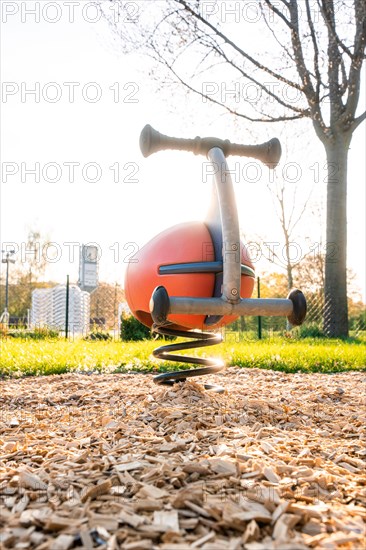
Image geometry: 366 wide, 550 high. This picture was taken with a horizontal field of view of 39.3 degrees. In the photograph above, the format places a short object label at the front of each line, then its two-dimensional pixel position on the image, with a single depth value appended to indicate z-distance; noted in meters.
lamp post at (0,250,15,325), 26.06
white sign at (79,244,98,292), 20.14
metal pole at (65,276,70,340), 12.97
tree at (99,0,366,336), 10.38
